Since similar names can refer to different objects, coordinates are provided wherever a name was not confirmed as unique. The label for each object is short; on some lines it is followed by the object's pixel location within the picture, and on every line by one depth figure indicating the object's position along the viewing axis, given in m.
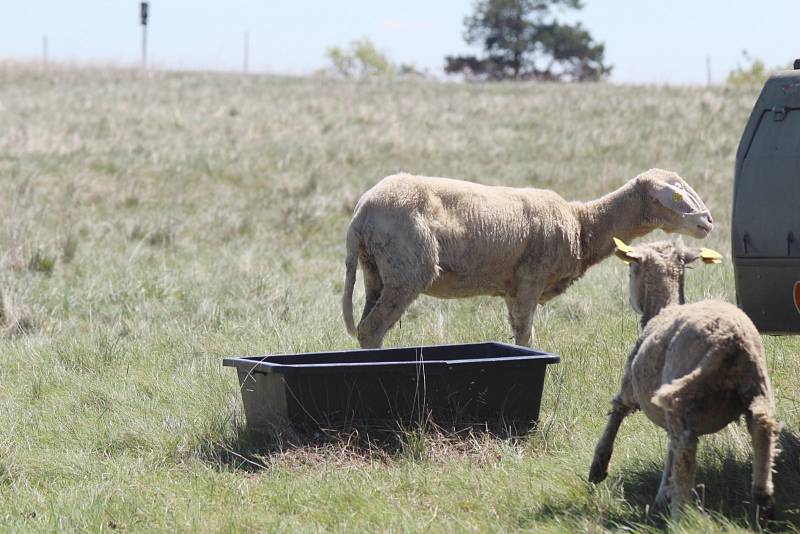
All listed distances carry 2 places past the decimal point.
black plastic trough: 10.73
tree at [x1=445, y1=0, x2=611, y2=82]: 117.75
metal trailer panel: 9.36
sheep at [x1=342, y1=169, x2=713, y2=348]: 14.20
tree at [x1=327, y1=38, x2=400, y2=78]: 165.62
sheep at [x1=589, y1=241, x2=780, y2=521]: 7.54
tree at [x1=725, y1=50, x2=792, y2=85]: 118.19
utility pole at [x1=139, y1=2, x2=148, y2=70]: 82.06
